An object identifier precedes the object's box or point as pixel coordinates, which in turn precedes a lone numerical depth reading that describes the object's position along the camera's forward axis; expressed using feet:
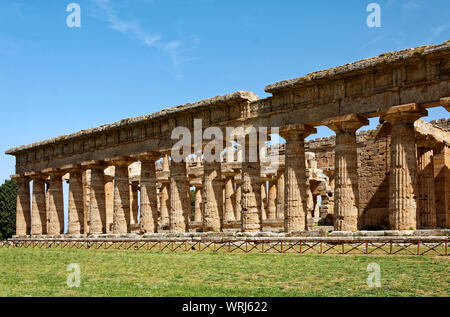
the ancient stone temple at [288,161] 77.71
